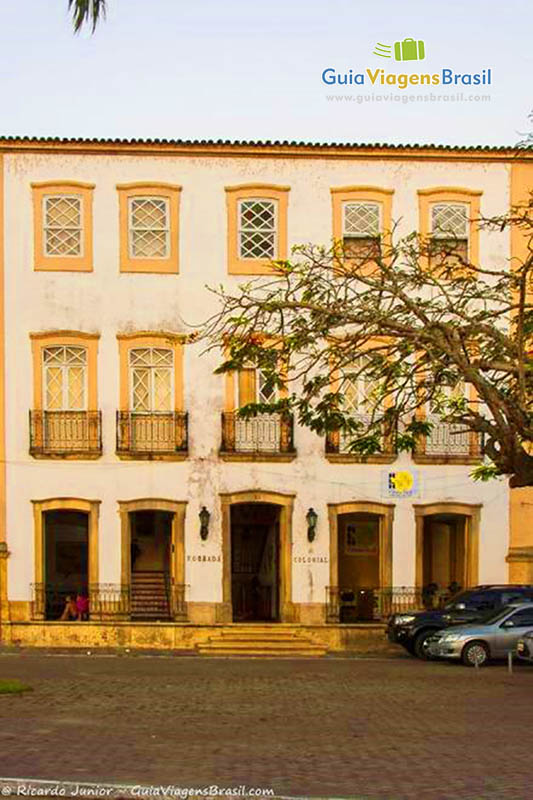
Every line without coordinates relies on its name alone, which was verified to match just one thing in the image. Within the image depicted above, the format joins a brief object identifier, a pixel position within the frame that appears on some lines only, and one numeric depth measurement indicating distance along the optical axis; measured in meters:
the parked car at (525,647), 26.17
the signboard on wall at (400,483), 33.56
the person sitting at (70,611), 33.00
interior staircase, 33.47
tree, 18.94
